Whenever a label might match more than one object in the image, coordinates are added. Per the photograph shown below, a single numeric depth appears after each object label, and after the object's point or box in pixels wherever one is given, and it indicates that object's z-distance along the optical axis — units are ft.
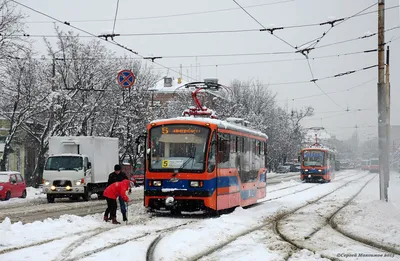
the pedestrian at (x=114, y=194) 53.42
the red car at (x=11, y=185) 96.22
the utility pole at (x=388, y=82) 93.87
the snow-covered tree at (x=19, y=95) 124.77
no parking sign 105.19
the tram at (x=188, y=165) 58.90
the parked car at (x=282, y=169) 296.92
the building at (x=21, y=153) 160.66
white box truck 92.73
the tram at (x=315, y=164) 168.35
